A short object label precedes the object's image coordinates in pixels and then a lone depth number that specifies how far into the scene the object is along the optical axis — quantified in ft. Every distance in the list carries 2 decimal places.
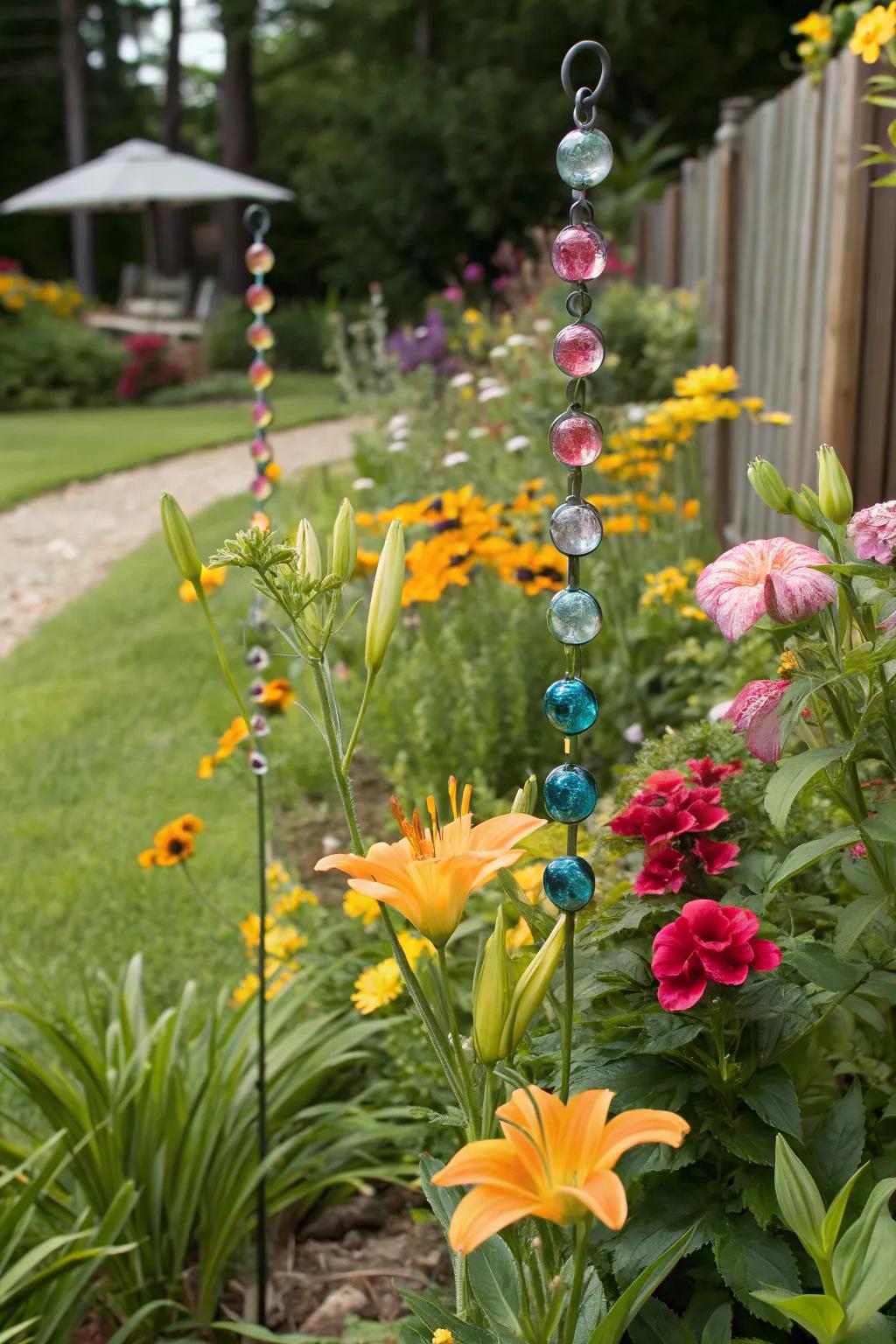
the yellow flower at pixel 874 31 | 6.32
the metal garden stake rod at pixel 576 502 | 3.15
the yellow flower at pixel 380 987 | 6.62
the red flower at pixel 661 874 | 4.38
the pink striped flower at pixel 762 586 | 3.66
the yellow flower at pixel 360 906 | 6.82
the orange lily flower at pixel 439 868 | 2.99
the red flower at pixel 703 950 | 3.73
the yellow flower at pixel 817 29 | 10.96
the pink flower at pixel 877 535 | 3.88
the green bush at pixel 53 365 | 49.93
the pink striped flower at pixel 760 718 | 3.97
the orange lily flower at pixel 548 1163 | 2.59
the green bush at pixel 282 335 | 55.83
